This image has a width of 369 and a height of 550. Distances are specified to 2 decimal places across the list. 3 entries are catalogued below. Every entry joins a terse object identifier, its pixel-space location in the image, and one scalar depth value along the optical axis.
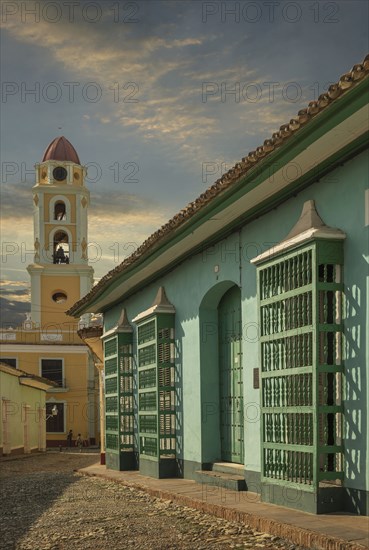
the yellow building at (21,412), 25.83
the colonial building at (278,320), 7.21
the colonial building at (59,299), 40.28
